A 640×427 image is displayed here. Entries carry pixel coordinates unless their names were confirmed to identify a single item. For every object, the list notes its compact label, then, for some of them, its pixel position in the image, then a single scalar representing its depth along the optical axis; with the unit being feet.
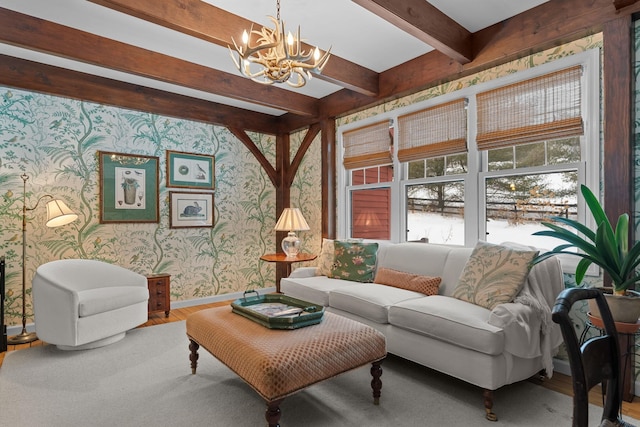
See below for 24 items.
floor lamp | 10.71
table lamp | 14.28
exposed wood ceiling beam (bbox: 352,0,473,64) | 7.74
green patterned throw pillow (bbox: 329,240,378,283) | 11.57
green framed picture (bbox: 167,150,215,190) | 14.58
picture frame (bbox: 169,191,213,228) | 14.66
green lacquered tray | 6.84
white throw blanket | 6.77
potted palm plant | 6.05
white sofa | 6.73
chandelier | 6.95
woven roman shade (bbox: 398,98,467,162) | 10.85
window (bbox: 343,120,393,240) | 13.42
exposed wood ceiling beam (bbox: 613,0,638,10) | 7.24
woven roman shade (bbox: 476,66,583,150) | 8.49
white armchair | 9.46
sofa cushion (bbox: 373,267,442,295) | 9.53
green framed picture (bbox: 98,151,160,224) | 13.03
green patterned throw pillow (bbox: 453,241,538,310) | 7.59
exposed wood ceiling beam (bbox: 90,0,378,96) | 7.63
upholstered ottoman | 5.58
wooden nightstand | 12.94
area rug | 6.51
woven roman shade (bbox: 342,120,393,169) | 13.29
